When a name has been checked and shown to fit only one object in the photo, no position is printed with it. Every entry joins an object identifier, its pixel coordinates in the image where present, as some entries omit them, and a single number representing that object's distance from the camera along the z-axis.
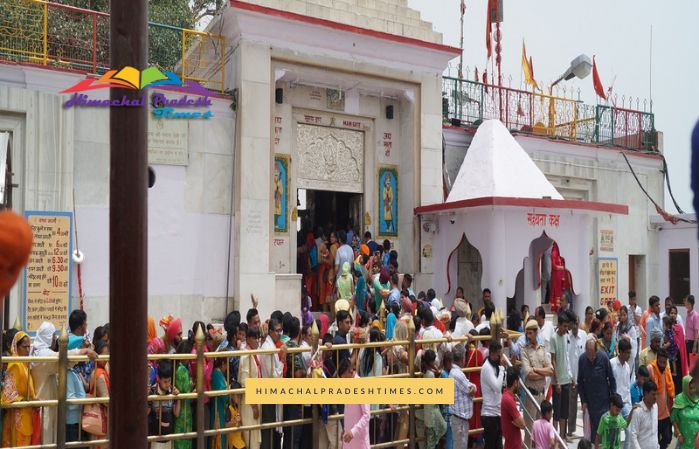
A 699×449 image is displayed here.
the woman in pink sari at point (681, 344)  11.70
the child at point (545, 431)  7.50
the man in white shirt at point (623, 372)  8.76
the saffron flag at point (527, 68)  18.64
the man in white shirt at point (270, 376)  7.08
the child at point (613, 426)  7.89
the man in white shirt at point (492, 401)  7.88
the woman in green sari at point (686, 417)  7.96
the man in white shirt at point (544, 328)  9.50
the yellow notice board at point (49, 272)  11.06
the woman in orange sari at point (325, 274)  14.11
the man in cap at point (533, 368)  8.60
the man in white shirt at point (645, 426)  8.12
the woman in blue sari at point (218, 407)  6.84
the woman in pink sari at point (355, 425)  6.75
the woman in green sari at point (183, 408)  6.60
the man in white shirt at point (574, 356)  9.60
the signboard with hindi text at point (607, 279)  17.98
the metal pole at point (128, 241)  3.91
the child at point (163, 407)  6.51
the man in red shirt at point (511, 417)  7.48
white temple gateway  11.67
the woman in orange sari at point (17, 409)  5.95
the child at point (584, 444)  7.27
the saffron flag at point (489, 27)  21.48
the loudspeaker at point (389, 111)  15.62
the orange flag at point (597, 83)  18.80
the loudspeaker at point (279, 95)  14.30
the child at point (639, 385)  8.61
